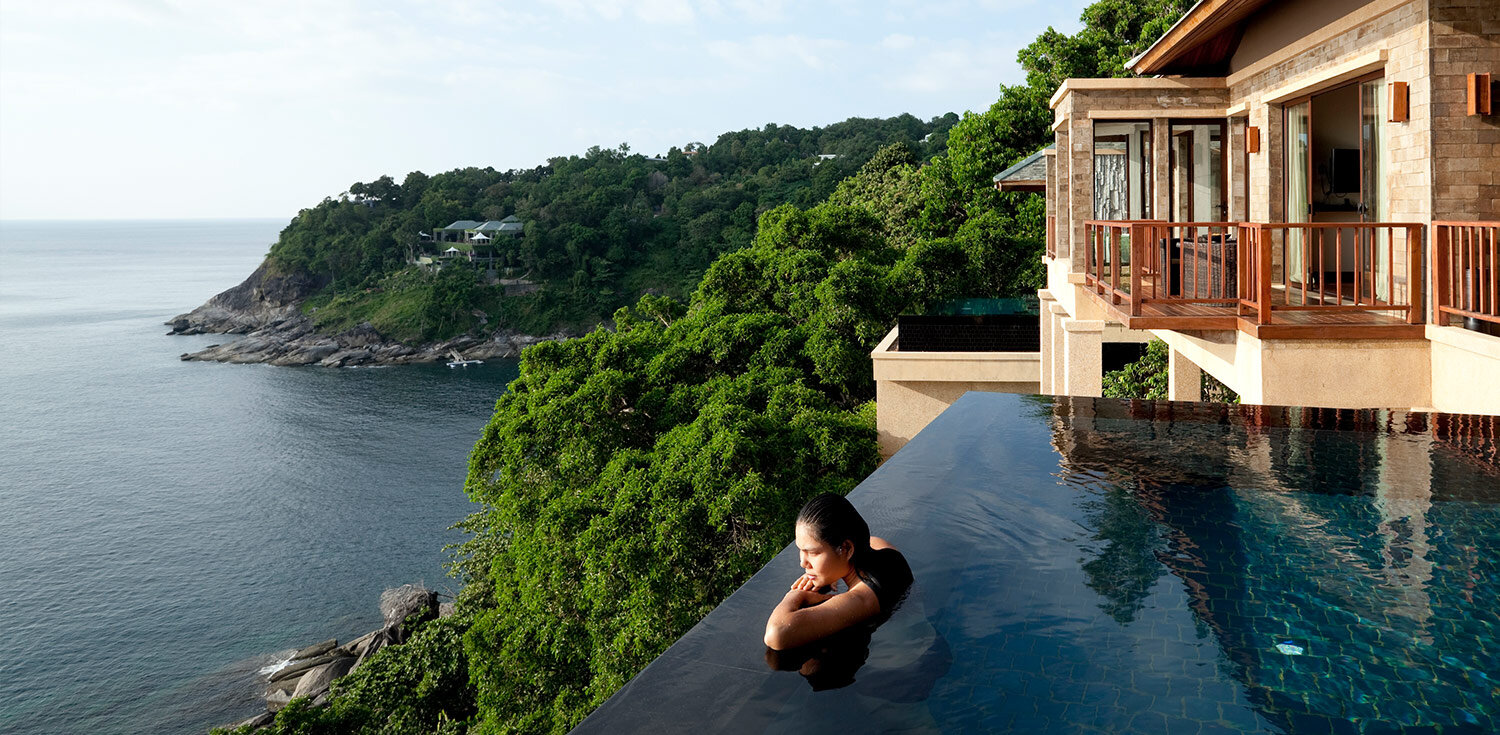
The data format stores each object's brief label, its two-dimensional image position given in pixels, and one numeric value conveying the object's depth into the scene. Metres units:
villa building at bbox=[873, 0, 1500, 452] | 6.29
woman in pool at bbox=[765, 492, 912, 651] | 3.19
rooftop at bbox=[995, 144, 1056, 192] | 16.50
